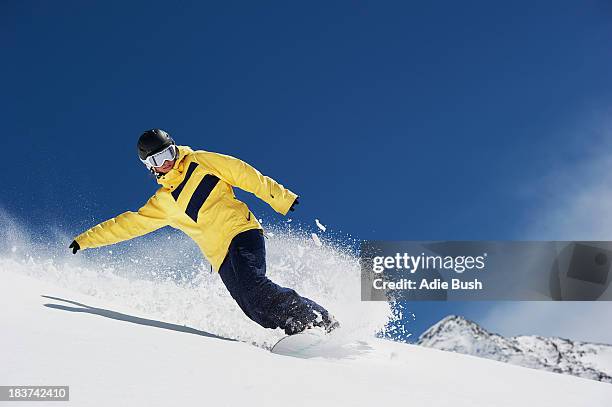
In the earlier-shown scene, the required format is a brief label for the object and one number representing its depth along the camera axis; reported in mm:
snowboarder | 5422
